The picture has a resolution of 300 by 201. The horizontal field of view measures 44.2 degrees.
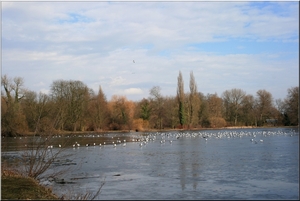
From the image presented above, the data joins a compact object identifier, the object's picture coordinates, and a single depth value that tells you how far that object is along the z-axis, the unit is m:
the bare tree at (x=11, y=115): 44.34
